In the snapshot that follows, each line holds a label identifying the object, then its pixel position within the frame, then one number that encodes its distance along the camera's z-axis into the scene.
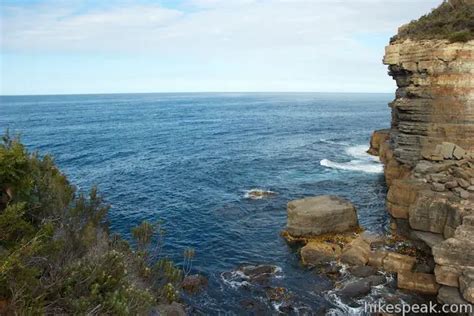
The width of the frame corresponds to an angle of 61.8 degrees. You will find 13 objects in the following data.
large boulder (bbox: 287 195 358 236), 34.53
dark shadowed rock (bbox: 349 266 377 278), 28.56
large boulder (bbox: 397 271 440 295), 25.78
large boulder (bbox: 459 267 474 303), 21.11
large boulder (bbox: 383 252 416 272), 28.05
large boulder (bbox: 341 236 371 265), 29.81
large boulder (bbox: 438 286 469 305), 22.20
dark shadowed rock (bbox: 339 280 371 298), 26.28
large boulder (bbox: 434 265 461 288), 23.00
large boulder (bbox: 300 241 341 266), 30.73
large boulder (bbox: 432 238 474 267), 22.92
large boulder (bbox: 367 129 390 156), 65.34
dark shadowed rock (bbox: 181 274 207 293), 27.91
